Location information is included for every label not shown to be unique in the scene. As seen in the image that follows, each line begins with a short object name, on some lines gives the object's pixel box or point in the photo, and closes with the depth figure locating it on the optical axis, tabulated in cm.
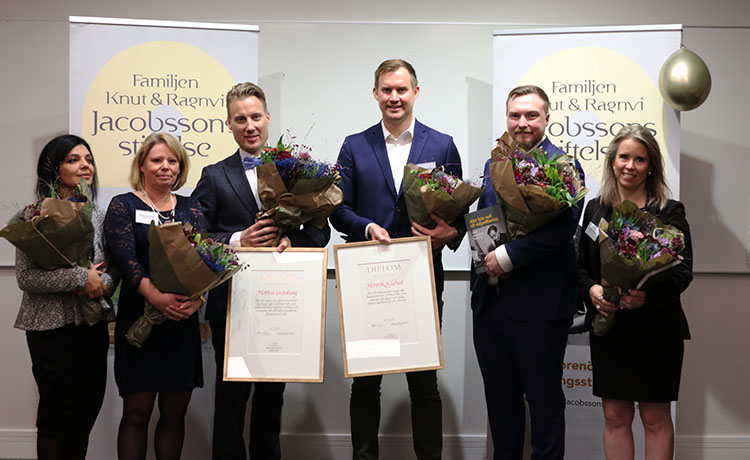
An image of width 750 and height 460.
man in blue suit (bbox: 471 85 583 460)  257
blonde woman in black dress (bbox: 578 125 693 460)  261
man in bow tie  283
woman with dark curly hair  263
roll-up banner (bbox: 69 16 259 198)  349
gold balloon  328
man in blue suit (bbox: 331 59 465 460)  284
